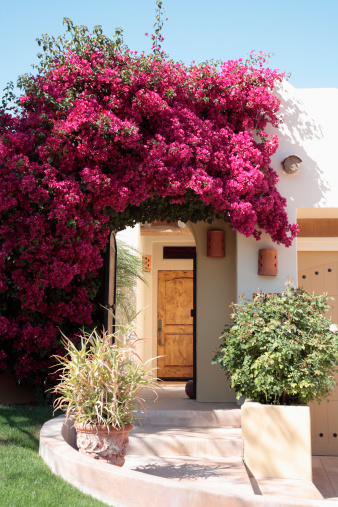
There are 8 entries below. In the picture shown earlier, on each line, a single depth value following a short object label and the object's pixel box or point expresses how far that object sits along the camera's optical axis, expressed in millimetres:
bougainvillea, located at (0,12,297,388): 5555
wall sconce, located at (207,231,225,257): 6625
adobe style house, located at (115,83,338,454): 6164
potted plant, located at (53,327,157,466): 3432
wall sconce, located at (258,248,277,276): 6027
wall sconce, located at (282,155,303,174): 6148
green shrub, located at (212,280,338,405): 4496
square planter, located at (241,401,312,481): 4332
